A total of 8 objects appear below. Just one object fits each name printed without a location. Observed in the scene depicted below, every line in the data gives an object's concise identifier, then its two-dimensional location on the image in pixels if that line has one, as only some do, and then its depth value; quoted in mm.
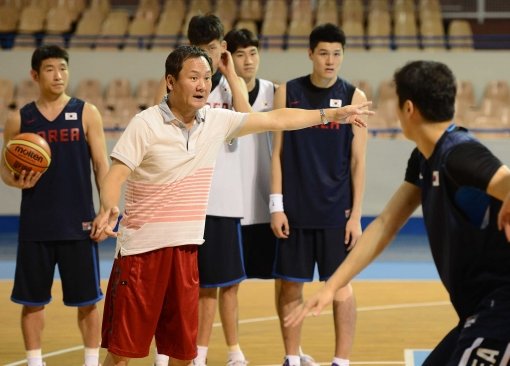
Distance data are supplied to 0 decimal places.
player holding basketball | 10554
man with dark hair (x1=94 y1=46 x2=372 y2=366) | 8567
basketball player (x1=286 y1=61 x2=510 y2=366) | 5752
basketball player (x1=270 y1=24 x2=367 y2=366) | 10701
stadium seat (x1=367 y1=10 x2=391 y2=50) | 26752
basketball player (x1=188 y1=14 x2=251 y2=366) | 10637
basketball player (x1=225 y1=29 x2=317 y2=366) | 11178
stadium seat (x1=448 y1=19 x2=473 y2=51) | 26828
